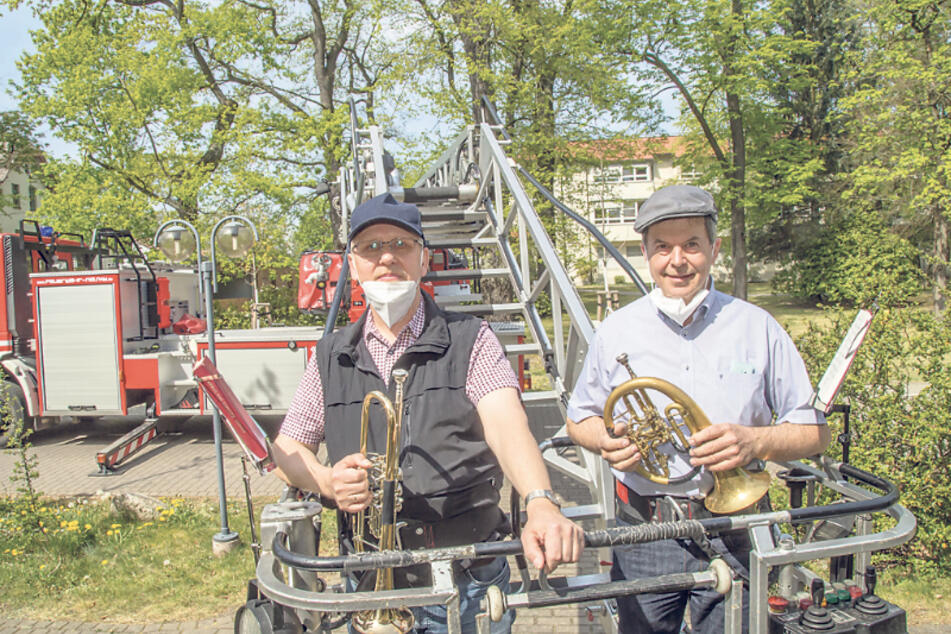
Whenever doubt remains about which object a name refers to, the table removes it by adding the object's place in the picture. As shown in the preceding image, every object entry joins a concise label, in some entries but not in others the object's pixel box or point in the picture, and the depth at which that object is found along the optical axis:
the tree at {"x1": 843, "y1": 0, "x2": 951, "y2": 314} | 14.94
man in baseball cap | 1.93
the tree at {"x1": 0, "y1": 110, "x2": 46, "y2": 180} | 23.95
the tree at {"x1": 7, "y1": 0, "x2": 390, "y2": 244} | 16.59
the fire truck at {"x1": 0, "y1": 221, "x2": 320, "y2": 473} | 8.42
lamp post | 5.07
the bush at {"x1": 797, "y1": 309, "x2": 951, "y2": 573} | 3.74
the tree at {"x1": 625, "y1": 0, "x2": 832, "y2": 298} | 18.27
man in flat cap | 1.93
